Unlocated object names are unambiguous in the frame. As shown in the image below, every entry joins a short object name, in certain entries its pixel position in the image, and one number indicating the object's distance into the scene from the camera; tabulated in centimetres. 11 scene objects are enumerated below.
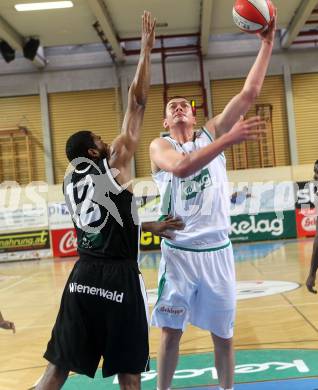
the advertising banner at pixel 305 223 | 1645
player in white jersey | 363
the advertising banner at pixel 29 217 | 1650
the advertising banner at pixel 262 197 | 1630
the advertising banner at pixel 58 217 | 1644
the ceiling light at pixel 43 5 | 1445
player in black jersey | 299
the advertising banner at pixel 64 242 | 1650
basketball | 367
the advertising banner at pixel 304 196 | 1642
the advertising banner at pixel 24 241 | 1659
